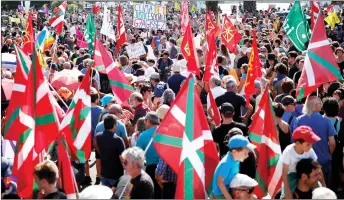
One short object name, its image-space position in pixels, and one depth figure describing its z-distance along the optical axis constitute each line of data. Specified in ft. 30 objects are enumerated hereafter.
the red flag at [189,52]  37.45
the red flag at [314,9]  50.43
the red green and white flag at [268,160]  20.53
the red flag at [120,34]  55.29
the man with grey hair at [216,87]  30.94
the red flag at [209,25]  52.80
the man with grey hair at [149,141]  23.13
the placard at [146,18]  61.16
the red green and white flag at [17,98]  21.61
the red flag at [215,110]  27.78
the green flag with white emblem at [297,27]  43.09
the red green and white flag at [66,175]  19.11
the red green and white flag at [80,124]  22.88
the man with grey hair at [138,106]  28.07
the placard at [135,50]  48.14
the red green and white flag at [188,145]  18.71
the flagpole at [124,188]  18.96
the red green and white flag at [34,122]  20.48
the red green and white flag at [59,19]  53.06
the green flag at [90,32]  54.03
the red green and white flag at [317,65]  28.40
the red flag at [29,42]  45.12
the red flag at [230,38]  52.16
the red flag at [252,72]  31.61
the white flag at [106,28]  57.62
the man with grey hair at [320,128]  23.99
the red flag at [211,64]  34.35
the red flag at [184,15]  51.80
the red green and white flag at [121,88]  30.81
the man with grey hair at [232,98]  29.76
